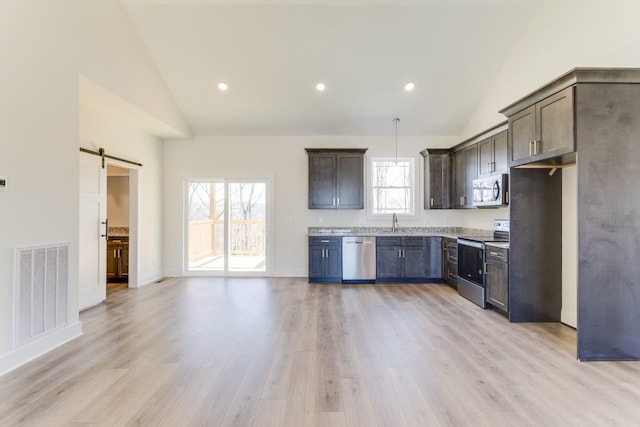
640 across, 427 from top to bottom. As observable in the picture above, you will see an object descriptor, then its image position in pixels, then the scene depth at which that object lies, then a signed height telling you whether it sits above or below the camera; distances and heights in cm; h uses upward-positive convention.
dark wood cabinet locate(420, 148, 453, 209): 600 +71
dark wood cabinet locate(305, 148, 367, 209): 602 +78
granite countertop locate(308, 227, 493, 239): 603 -33
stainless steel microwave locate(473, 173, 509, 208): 428 +34
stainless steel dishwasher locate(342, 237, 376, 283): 575 -84
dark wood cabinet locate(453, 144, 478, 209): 522 +71
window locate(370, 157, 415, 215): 643 +58
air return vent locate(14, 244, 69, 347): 270 -71
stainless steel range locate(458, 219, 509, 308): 432 -71
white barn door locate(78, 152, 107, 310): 432 -24
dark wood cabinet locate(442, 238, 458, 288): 526 -82
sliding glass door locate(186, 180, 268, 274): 629 -16
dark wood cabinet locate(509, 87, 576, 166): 282 +85
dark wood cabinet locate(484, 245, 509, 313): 381 -80
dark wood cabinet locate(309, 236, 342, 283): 577 -85
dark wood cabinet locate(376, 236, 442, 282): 575 -78
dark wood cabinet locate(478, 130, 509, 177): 435 +89
